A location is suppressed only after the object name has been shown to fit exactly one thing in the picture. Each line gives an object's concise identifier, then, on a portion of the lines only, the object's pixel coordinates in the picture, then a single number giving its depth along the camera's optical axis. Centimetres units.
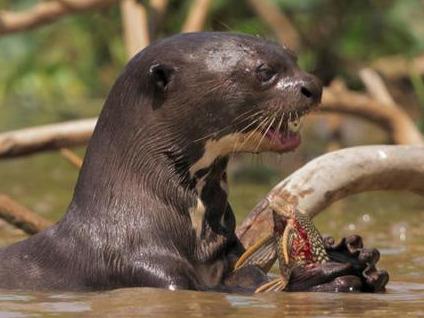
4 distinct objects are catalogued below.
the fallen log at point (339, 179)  1070
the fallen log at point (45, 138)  1473
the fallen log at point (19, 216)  1257
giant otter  945
